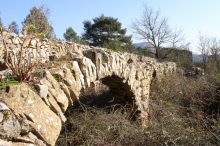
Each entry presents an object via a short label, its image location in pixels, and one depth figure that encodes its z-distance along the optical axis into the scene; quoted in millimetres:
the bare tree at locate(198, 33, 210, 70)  14701
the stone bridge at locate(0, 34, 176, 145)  1898
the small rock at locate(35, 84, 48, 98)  2108
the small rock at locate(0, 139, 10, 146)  1554
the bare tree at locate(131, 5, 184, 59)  15762
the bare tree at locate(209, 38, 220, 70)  13183
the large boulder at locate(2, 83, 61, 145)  1867
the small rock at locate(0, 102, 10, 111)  1698
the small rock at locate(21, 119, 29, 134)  1800
